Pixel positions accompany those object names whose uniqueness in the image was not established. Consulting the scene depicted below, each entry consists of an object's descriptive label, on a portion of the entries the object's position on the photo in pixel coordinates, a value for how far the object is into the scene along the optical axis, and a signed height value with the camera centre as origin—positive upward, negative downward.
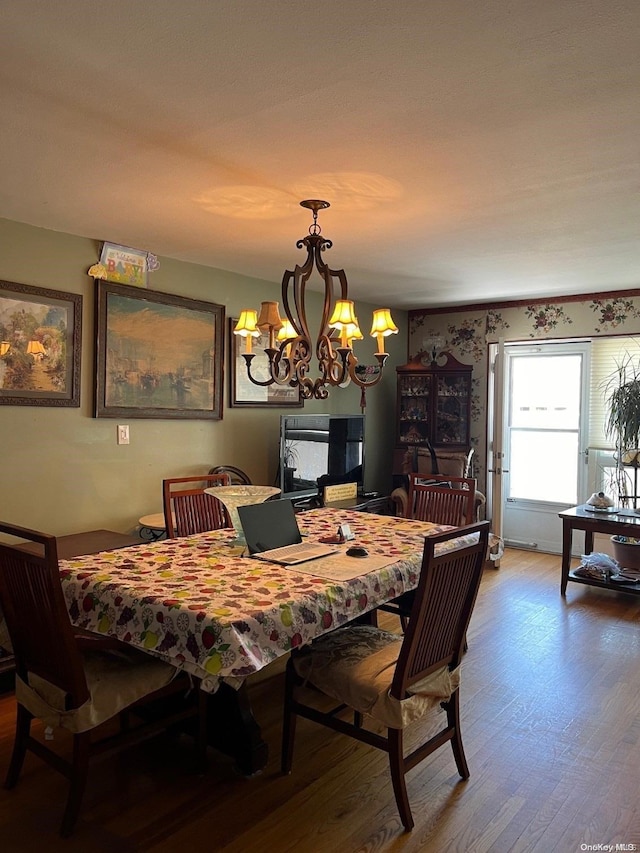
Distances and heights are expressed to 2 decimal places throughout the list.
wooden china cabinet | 5.74 +0.15
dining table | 1.76 -0.57
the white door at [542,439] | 5.70 -0.15
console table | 4.25 -0.70
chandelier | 2.74 +0.39
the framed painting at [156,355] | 3.70 +0.39
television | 4.59 -0.26
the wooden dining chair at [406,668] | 1.96 -0.83
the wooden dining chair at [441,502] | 3.40 -0.45
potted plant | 4.68 -0.01
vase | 2.57 -0.38
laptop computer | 2.43 -0.47
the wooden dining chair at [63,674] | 1.87 -0.82
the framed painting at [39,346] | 3.24 +0.37
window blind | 5.41 +0.46
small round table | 3.61 -0.63
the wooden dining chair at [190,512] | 3.04 -0.47
